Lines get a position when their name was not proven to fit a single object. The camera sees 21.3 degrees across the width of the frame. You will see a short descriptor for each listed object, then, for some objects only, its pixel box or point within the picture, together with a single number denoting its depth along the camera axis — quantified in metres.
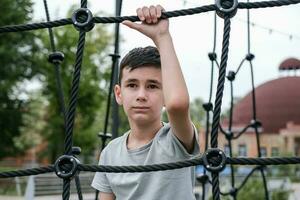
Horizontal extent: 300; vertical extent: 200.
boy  1.96
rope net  1.93
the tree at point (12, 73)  19.93
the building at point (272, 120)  26.82
